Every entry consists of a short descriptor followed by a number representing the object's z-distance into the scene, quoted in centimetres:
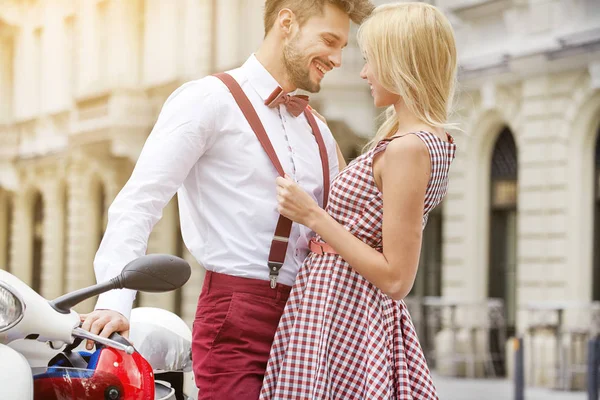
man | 353
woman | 342
